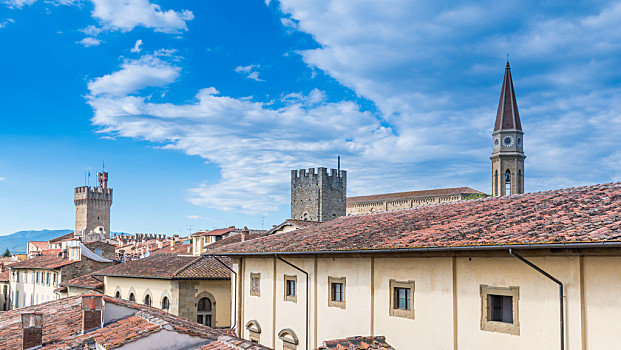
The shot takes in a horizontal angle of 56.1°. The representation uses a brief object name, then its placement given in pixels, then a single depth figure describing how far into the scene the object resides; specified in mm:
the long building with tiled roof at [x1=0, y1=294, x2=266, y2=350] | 12797
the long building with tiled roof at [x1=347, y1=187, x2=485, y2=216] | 89125
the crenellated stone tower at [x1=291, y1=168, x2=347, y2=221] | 68125
